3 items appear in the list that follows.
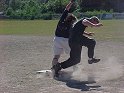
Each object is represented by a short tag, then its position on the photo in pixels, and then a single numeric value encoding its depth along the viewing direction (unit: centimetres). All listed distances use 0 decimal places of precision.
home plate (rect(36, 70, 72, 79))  1247
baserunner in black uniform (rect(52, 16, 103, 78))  1183
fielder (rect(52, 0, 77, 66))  1238
